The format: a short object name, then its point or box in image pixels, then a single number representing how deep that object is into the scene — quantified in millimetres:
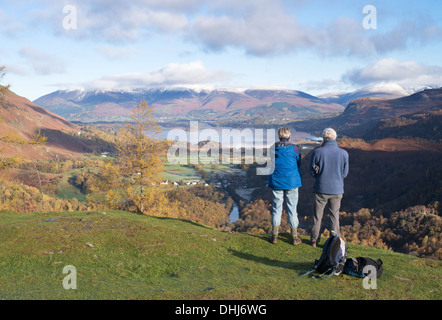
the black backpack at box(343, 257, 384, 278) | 6918
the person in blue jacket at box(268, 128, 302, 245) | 9656
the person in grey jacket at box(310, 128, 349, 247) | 9250
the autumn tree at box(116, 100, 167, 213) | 27625
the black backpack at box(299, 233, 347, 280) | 7176
